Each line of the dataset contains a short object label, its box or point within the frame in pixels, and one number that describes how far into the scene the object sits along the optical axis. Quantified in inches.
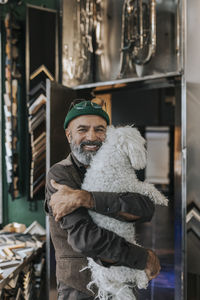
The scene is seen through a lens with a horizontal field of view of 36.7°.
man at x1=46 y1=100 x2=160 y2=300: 33.8
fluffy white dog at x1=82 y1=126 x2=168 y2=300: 35.2
